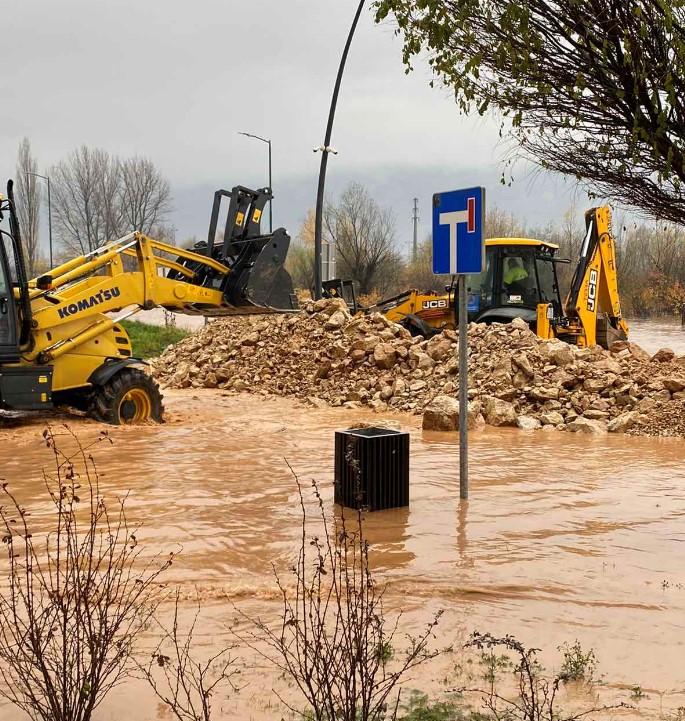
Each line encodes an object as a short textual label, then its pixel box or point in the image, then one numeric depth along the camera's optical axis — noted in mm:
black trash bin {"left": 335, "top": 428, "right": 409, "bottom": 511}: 7930
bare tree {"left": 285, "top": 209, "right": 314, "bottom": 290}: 54094
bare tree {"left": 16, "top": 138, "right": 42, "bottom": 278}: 52844
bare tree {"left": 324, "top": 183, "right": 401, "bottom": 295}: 48906
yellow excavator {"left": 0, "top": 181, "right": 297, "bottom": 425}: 12141
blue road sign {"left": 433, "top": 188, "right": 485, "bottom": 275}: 7609
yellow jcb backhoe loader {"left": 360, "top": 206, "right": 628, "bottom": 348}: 19984
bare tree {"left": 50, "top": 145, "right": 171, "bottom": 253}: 52625
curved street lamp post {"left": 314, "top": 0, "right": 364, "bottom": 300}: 22594
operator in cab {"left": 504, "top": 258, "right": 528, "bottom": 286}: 20156
